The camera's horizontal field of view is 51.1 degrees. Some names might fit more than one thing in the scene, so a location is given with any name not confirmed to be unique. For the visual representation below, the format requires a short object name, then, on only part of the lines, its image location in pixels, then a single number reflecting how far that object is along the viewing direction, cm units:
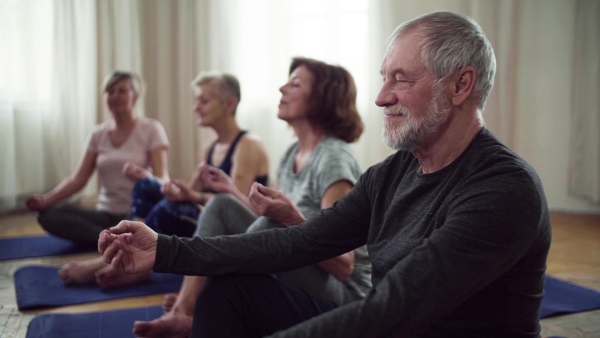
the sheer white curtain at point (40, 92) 424
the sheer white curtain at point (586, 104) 408
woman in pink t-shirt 320
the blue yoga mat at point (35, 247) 310
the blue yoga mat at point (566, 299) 221
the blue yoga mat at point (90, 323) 200
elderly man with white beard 94
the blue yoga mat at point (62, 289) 234
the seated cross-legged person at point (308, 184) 164
